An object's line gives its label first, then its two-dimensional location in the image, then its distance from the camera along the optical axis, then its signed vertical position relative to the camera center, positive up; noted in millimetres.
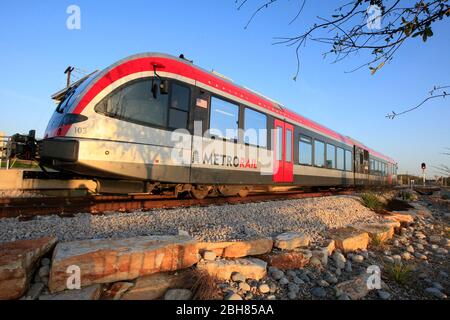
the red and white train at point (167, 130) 5012 +925
